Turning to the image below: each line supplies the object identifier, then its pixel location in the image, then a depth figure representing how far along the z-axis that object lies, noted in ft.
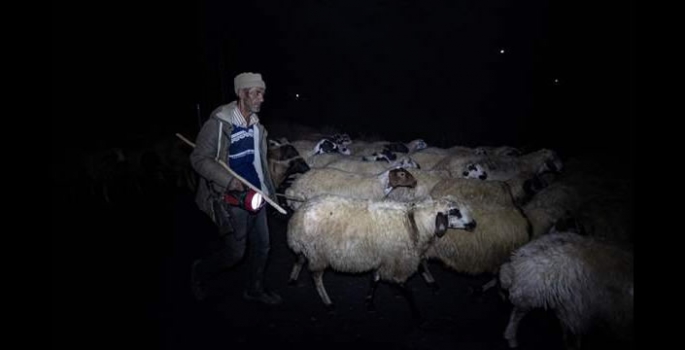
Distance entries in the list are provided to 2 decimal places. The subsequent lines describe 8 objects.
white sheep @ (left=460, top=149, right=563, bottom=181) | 24.73
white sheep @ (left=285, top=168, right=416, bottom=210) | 20.70
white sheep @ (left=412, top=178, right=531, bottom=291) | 15.74
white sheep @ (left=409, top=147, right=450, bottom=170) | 28.48
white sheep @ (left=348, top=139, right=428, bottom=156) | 31.86
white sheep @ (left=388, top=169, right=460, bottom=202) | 21.53
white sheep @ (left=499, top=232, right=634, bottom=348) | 10.98
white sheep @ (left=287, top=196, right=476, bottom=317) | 15.08
